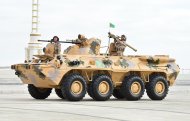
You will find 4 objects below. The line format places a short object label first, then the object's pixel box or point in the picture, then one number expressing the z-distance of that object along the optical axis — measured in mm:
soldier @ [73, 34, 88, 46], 25016
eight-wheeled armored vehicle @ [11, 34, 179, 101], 22984
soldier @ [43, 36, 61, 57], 24266
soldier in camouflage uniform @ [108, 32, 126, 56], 25594
